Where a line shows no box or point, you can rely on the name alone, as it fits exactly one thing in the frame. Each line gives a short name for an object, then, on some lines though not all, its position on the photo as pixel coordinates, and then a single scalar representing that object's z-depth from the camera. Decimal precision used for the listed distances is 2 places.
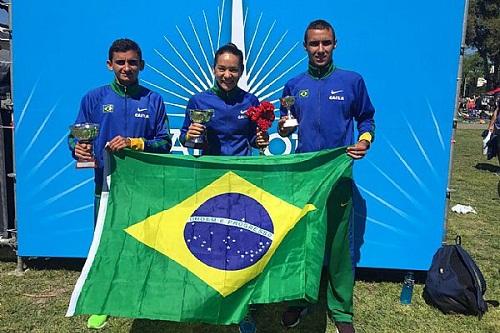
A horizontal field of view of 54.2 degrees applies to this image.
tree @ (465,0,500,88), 46.03
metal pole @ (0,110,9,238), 4.80
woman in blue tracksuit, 3.43
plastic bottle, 4.40
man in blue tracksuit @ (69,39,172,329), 3.52
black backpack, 4.07
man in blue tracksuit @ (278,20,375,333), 3.52
